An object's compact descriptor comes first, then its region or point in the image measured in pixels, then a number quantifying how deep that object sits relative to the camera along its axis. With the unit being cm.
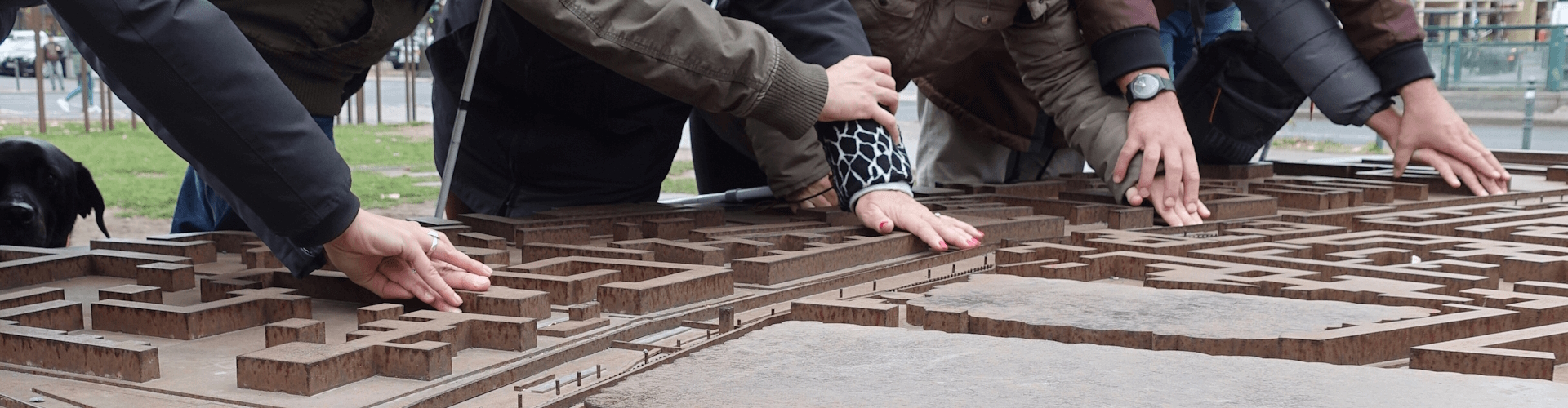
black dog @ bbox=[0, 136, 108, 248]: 288
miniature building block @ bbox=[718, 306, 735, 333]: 146
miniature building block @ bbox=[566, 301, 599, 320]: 148
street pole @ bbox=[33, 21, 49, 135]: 869
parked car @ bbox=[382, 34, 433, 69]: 1695
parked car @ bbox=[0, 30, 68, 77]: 1977
